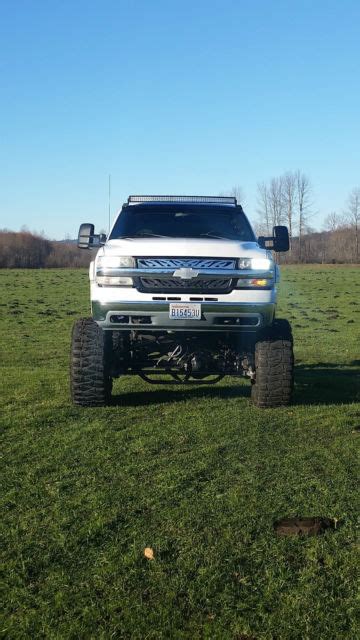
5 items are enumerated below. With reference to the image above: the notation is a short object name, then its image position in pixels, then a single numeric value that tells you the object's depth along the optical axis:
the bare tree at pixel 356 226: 92.56
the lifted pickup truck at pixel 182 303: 6.66
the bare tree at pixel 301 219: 94.38
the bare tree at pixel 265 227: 90.62
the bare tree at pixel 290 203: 95.88
